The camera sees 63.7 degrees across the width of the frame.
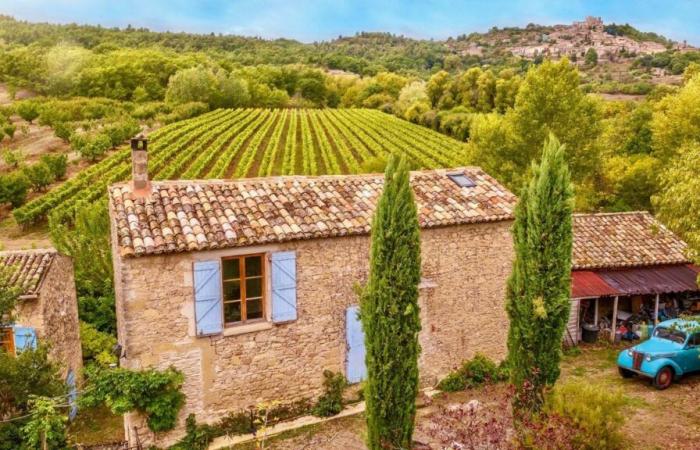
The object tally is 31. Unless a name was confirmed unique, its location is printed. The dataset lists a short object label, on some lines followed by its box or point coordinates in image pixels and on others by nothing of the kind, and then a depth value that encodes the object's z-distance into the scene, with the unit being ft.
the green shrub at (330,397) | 37.86
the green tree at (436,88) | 285.64
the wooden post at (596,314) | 54.16
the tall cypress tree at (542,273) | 32.96
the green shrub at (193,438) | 34.24
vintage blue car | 41.73
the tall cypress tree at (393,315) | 29.55
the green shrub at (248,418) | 35.42
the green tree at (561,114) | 78.69
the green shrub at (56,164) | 137.31
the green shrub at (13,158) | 148.46
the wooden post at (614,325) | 53.21
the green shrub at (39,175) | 128.67
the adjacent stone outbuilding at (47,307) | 40.83
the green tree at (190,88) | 251.80
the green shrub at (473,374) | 41.65
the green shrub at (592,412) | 29.71
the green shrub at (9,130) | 180.60
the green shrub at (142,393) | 31.40
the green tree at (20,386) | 27.94
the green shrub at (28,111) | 206.59
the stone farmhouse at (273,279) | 33.01
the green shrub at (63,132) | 178.81
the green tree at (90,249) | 57.88
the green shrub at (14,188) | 118.73
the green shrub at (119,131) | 169.43
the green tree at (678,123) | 86.61
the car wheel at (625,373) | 44.44
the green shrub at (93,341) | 51.01
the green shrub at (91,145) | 153.74
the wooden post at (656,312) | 55.28
